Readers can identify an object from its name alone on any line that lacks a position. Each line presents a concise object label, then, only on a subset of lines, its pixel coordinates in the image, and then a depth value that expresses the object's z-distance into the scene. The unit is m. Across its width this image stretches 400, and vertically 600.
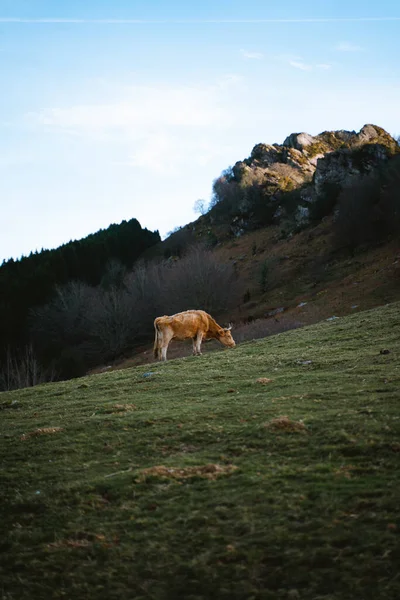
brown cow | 25.20
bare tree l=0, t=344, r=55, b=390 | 46.16
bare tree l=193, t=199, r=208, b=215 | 163.51
